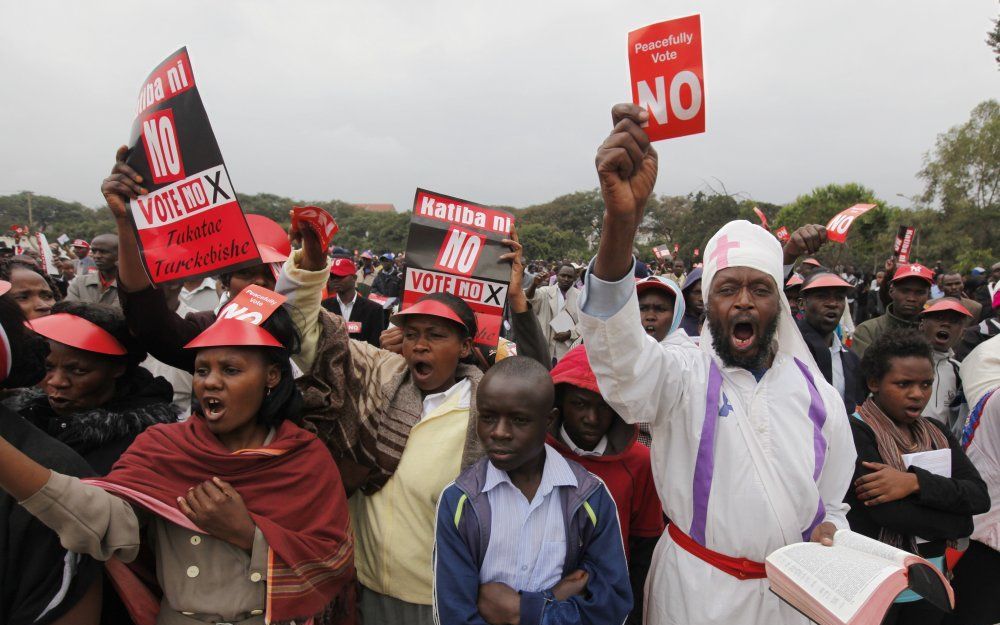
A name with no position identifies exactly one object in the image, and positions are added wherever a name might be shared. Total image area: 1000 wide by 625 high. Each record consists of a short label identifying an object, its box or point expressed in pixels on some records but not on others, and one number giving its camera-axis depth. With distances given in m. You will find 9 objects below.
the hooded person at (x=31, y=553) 1.58
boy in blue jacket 1.86
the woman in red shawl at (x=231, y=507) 1.86
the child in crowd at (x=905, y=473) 2.51
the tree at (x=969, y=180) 28.52
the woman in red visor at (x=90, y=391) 2.16
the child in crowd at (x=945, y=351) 4.21
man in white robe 1.79
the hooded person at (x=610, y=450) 2.40
